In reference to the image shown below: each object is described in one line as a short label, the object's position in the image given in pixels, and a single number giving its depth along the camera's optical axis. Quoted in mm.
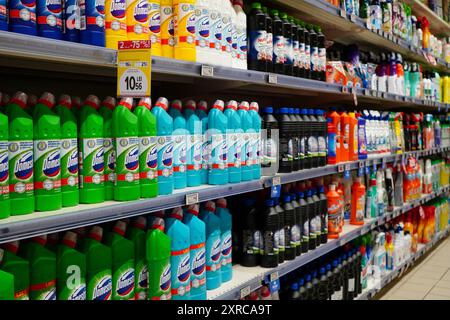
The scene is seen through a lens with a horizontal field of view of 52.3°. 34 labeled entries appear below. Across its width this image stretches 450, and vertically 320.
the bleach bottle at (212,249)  2068
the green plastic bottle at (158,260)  1706
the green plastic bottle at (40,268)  1412
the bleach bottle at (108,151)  1592
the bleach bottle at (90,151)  1536
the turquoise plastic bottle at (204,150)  2053
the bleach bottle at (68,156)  1473
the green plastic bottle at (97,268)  1562
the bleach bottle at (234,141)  2105
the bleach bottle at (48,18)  1371
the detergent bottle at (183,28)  1798
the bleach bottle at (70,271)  1483
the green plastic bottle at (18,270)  1350
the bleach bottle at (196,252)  1915
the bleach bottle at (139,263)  1725
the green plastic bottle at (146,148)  1628
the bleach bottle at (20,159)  1342
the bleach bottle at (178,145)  1853
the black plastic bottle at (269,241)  2396
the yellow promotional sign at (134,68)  1481
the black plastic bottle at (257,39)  2320
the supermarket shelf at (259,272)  2066
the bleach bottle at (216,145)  2039
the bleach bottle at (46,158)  1404
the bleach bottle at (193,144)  1946
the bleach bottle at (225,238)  2164
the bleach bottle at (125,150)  1570
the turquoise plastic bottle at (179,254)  1820
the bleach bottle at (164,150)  1737
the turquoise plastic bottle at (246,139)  2193
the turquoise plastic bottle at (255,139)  2250
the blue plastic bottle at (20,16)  1316
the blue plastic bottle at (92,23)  1480
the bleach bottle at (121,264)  1639
